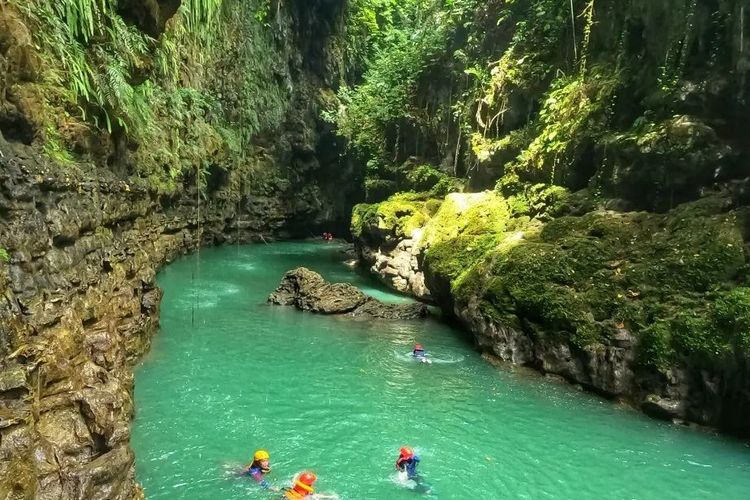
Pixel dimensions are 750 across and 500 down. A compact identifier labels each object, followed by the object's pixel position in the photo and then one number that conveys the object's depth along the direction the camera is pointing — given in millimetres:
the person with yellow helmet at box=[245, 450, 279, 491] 7410
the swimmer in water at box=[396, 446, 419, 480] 7703
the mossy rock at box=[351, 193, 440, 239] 21547
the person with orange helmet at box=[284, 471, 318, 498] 6980
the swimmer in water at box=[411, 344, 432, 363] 13162
